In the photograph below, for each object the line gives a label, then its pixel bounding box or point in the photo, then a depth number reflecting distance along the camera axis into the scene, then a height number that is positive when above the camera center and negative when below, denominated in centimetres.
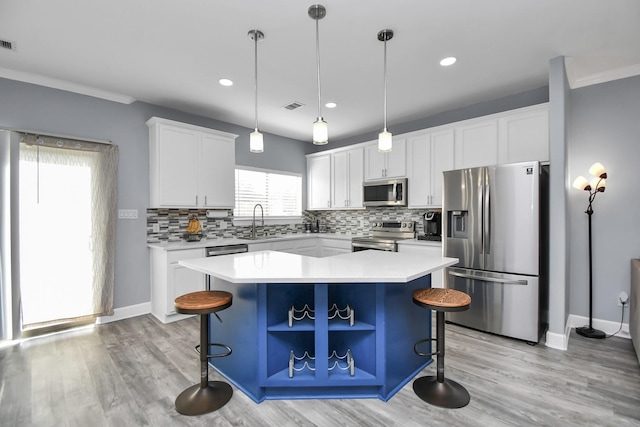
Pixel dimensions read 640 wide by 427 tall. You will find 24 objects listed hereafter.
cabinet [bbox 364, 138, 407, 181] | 440 +76
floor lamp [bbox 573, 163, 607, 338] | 302 +21
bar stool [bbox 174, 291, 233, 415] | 193 -113
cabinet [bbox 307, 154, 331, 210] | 543 +56
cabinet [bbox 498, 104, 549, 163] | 318 +83
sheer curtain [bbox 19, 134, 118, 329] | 302 -17
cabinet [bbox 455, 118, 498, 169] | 353 +82
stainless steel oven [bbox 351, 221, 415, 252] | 418 -37
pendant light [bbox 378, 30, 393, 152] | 231 +57
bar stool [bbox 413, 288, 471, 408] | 196 -111
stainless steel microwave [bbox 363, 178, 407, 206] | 434 +29
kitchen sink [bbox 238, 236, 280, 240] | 464 -40
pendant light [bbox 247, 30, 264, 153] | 234 +60
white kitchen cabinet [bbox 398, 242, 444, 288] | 371 -49
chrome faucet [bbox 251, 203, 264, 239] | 473 -19
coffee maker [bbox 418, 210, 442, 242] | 397 -17
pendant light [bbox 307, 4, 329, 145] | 207 +63
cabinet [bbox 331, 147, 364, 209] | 496 +57
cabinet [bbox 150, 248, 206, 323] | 349 -81
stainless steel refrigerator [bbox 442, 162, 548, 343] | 285 -34
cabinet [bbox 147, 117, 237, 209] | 369 +61
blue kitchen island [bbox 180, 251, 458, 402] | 202 -81
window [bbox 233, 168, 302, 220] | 492 +34
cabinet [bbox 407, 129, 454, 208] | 394 +65
